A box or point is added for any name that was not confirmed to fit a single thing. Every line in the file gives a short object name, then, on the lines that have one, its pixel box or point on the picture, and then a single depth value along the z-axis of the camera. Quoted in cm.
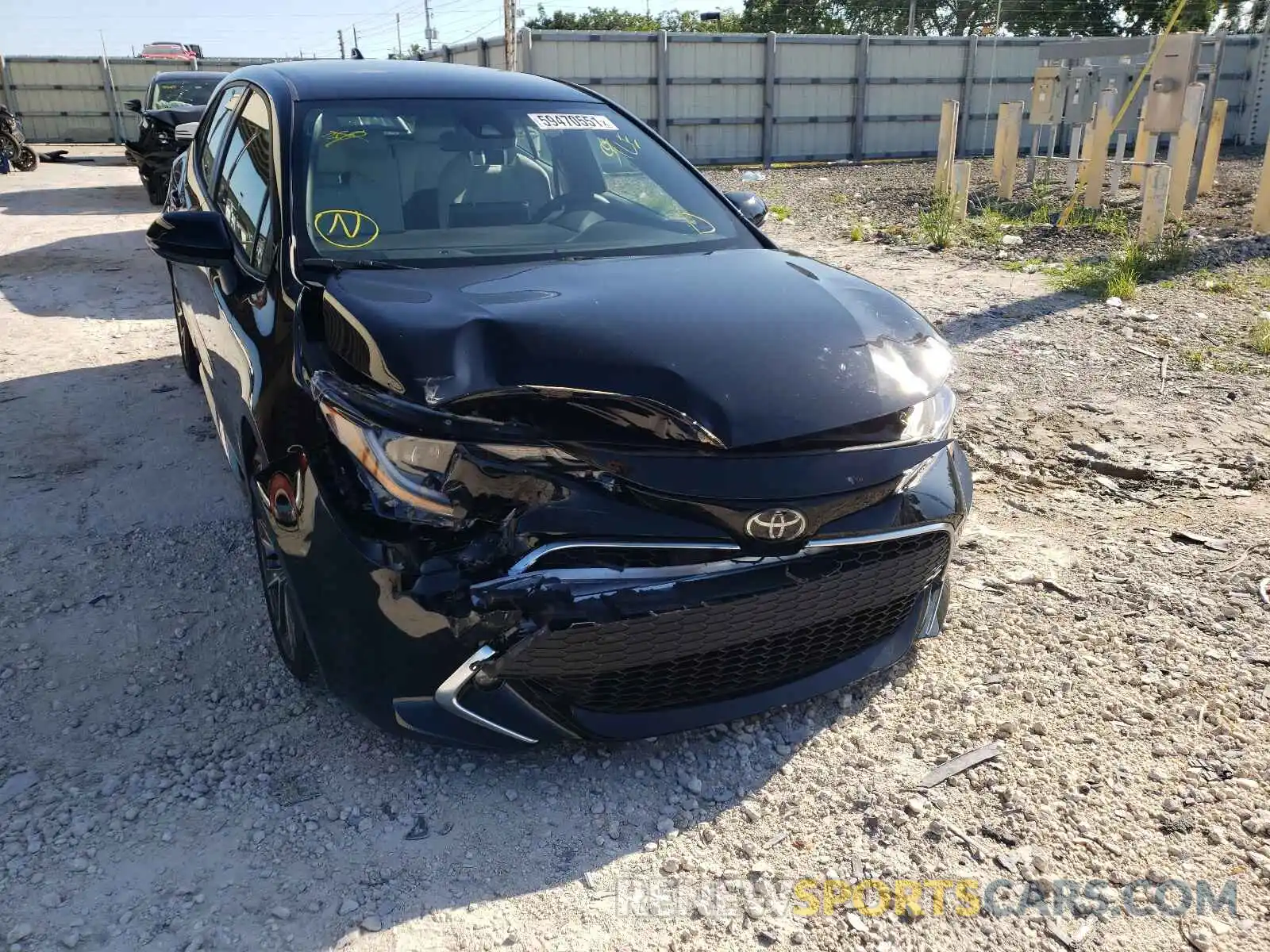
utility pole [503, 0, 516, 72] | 1609
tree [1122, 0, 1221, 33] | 3659
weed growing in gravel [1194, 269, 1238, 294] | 724
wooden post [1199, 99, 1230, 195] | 1223
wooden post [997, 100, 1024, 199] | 1225
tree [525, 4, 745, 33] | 4666
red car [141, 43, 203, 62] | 2358
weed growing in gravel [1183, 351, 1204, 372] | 553
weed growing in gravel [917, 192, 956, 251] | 948
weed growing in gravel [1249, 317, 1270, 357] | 573
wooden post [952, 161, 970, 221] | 1038
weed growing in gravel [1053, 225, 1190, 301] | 719
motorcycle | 1680
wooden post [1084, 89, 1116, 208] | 1094
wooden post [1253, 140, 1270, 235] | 932
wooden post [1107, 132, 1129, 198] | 1099
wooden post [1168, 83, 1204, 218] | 990
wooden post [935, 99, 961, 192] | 1191
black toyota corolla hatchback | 208
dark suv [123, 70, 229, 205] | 1157
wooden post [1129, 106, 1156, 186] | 1053
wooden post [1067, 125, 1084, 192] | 1222
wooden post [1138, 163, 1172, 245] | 838
